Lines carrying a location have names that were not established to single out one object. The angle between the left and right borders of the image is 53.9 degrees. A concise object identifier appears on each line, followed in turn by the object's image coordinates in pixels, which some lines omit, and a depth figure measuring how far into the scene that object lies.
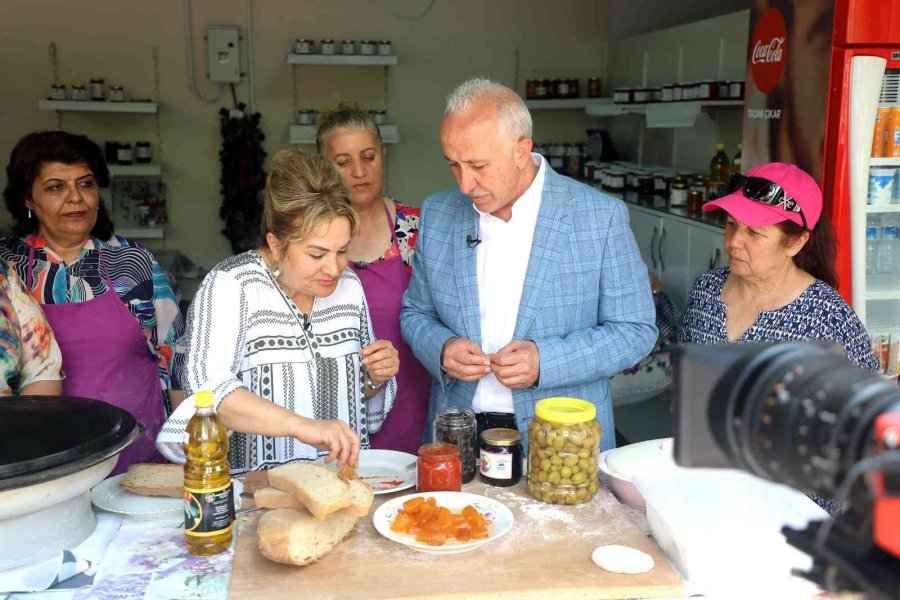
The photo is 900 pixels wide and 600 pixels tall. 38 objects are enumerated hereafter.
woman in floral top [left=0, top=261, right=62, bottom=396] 2.33
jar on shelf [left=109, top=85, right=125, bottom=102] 5.89
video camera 0.82
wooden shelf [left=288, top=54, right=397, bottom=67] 5.97
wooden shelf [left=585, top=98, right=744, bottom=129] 4.92
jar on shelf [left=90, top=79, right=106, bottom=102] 5.88
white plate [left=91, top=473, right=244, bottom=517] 1.88
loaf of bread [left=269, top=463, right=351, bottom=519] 1.66
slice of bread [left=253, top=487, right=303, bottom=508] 1.76
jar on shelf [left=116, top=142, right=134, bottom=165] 5.92
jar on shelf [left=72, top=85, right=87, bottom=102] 5.83
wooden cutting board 1.55
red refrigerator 2.86
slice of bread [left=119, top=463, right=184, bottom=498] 1.95
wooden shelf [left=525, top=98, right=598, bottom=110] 6.39
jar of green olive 1.85
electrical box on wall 6.08
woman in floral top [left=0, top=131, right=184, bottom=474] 2.79
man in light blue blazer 2.25
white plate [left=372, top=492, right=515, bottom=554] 1.66
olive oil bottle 1.66
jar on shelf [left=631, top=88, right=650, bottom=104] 5.62
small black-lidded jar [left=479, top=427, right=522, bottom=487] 1.96
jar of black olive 2.02
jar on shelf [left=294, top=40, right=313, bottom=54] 6.04
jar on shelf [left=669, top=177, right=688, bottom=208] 5.09
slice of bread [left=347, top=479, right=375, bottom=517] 1.73
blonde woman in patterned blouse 1.98
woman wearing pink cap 2.46
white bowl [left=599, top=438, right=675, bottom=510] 1.90
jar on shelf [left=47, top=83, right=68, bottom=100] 5.82
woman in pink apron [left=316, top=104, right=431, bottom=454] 2.81
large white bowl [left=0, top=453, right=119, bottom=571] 1.60
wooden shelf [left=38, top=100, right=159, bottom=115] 5.75
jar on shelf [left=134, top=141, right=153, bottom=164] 6.01
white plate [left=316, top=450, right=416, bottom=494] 1.98
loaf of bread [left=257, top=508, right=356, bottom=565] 1.59
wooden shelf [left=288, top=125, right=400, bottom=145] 6.05
